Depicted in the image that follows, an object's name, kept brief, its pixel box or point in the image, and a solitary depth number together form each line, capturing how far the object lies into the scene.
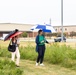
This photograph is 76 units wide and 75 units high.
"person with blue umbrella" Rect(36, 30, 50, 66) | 12.34
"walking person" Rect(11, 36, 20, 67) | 11.52
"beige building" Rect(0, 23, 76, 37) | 119.38
